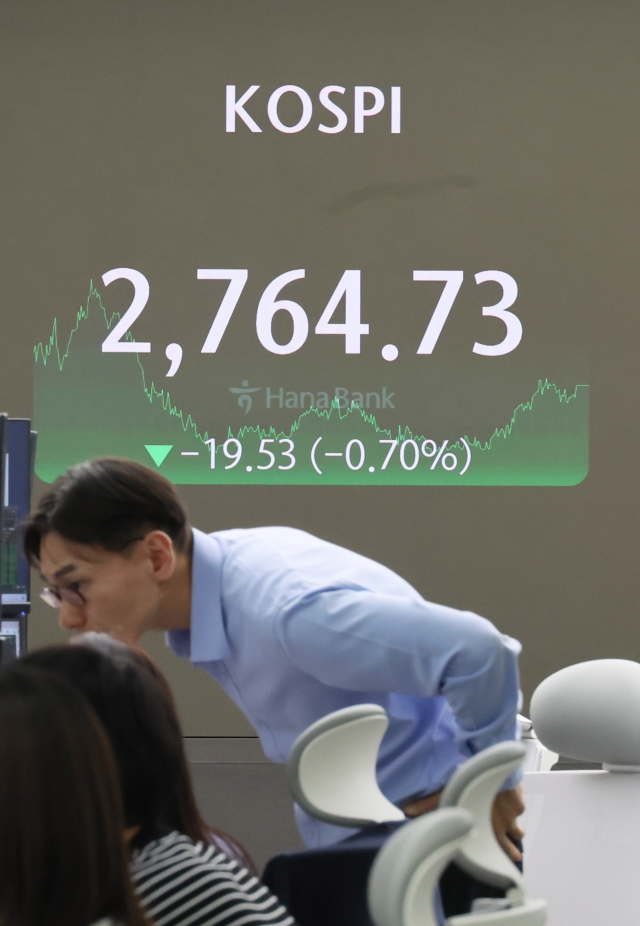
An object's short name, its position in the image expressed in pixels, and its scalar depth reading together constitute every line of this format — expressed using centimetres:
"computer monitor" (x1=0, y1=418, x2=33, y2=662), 748
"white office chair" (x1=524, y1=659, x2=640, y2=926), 663
